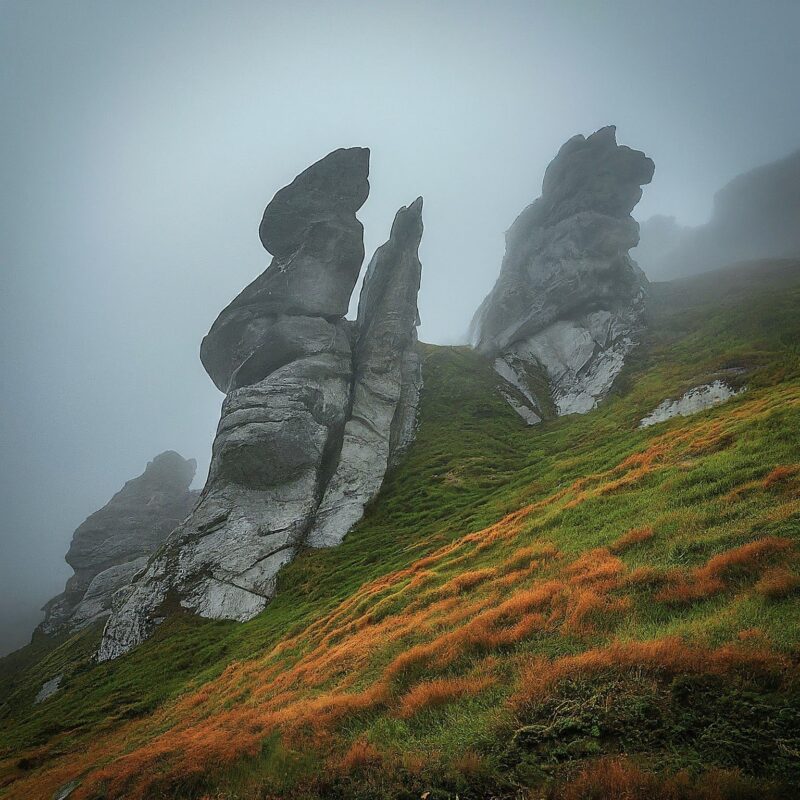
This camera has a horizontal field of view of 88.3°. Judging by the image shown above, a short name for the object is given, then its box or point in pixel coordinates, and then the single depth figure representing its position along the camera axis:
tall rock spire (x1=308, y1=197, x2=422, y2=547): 42.97
